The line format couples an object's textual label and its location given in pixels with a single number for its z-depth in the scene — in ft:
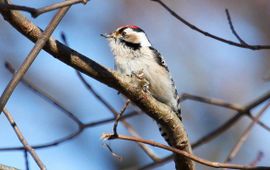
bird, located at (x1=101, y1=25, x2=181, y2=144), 27.99
